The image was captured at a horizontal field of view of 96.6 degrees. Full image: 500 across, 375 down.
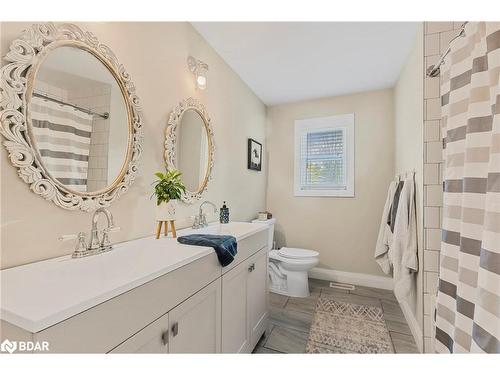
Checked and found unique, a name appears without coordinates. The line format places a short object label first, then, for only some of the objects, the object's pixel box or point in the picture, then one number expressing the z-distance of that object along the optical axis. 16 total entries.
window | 2.90
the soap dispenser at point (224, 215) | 1.98
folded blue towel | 1.14
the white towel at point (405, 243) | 1.71
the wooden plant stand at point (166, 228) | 1.32
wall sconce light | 1.76
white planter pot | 1.32
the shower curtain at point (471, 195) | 0.77
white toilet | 2.43
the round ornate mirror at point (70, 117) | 0.83
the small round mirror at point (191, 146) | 1.56
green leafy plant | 1.33
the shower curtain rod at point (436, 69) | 1.23
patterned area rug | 1.67
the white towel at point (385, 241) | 2.21
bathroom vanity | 0.55
